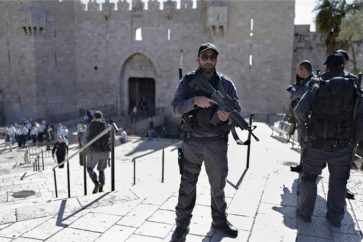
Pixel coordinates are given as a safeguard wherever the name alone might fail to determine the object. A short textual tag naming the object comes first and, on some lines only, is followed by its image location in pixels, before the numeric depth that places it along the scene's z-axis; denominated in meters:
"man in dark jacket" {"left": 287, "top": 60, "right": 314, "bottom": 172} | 4.75
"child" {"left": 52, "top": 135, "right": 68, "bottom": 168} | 9.94
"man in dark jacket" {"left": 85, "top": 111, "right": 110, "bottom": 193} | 6.11
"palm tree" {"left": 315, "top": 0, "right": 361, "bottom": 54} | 13.49
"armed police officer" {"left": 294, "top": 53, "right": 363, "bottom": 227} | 3.30
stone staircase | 7.66
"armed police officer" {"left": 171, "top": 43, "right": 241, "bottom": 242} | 3.12
